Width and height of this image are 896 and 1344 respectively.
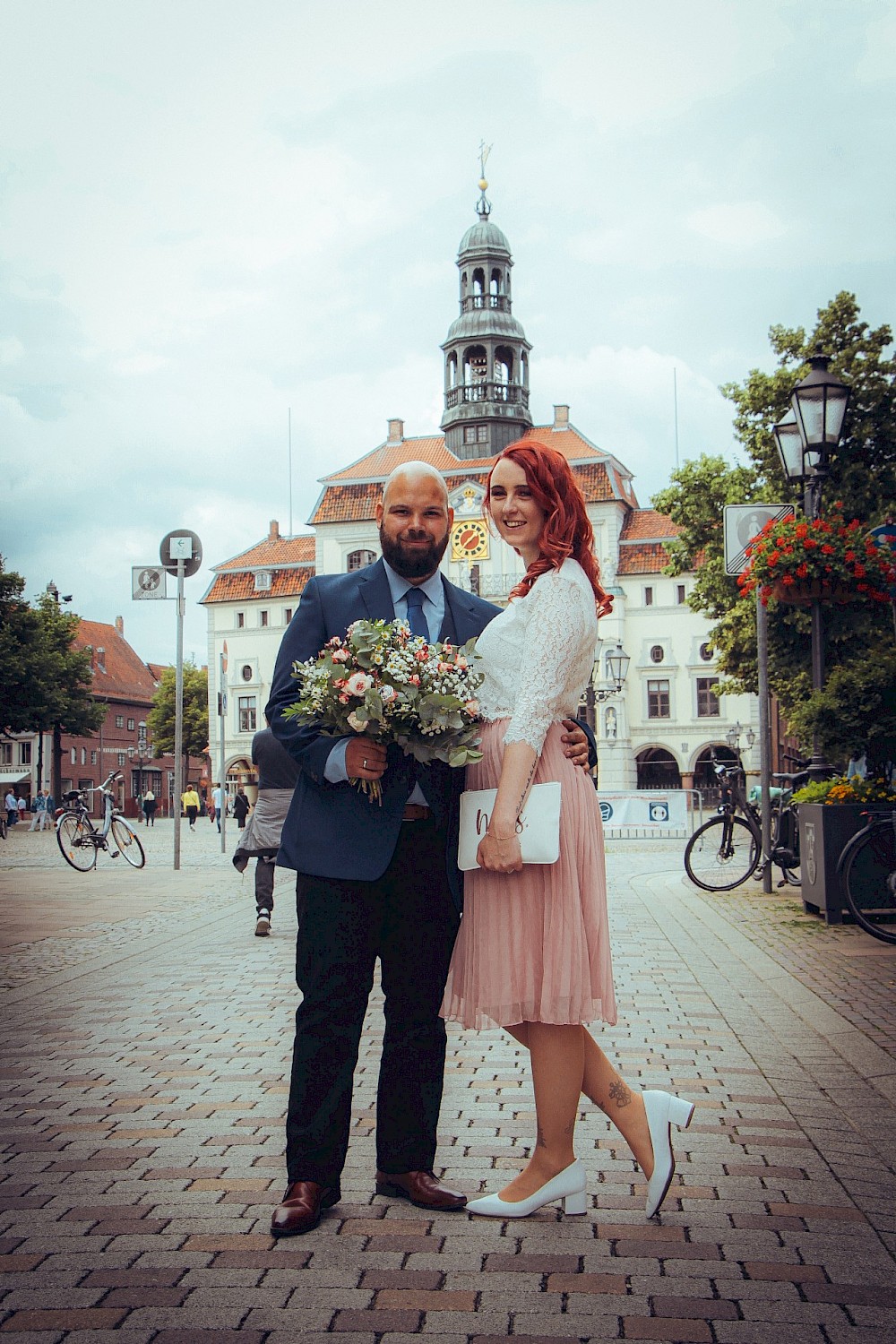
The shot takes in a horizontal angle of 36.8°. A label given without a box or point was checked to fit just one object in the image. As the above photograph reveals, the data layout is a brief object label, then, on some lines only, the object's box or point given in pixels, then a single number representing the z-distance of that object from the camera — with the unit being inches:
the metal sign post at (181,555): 764.6
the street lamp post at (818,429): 456.4
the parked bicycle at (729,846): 556.7
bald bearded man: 143.3
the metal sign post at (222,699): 906.9
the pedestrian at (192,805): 1837.4
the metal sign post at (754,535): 533.3
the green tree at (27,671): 1804.9
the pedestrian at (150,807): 1996.8
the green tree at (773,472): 1043.3
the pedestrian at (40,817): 1664.6
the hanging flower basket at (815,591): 454.3
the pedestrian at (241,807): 1595.7
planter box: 407.2
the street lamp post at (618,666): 1339.8
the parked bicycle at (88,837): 753.6
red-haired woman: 140.1
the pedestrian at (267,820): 416.8
